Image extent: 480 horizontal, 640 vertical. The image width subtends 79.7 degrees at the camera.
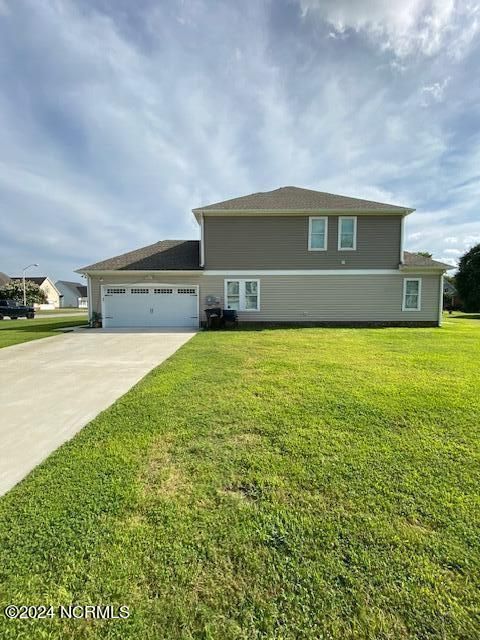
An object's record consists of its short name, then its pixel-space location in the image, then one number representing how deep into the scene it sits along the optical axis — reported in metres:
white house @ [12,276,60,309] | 54.89
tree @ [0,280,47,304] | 38.34
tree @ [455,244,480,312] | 29.58
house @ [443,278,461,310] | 35.35
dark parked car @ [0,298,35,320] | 25.27
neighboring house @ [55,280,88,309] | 67.62
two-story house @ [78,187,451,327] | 13.90
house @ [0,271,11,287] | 43.20
